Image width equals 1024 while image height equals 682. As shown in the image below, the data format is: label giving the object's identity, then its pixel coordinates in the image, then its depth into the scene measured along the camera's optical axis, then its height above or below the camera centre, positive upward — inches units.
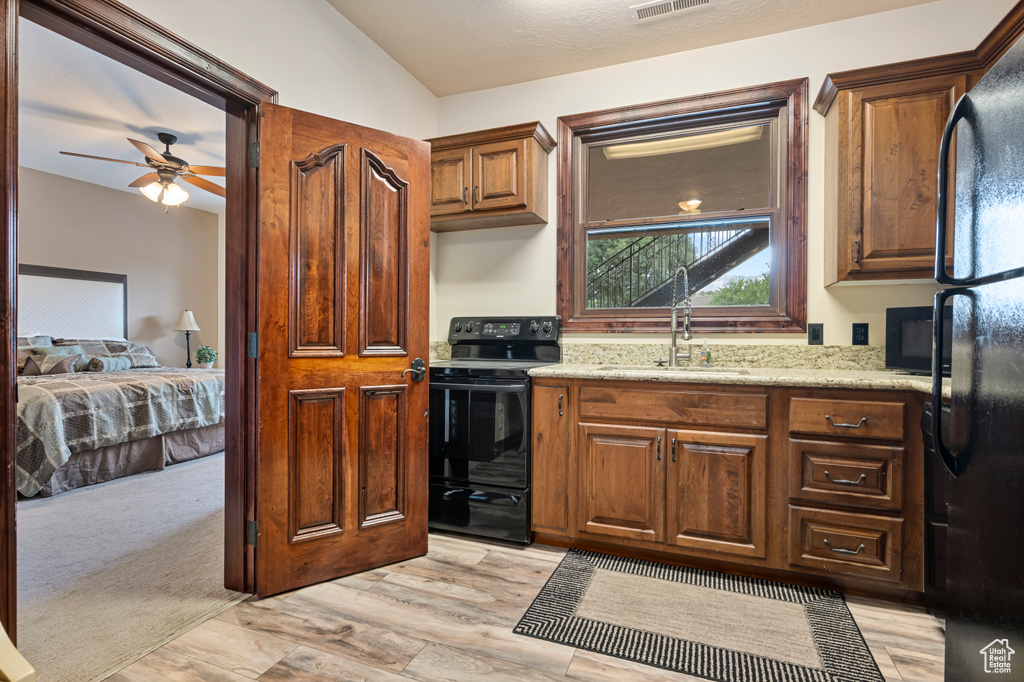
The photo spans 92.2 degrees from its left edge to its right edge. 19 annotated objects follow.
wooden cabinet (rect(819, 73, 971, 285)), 85.3 +29.3
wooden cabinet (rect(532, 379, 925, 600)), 78.5 -24.9
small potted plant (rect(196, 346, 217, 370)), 261.9 -12.9
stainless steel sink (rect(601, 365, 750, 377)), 89.5 -6.6
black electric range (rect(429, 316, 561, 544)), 100.6 -23.6
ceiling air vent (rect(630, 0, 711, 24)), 97.0 +65.9
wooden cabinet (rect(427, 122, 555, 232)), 114.2 +38.0
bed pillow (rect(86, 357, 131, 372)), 187.2 -12.5
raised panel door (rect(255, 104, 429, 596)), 80.0 -2.5
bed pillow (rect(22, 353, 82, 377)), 175.2 -11.6
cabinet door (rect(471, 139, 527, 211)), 114.0 +37.6
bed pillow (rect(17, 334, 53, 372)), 177.0 -4.4
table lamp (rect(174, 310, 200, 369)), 254.7 +5.1
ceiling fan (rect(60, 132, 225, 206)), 160.7 +53.8
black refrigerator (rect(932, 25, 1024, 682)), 34.2 -3.4
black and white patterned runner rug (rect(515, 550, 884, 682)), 63.7 -42.4
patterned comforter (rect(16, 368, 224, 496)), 129.8 -23.4
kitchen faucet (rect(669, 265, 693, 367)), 106.1 +2.7
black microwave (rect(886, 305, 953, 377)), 86.5 +0.0
